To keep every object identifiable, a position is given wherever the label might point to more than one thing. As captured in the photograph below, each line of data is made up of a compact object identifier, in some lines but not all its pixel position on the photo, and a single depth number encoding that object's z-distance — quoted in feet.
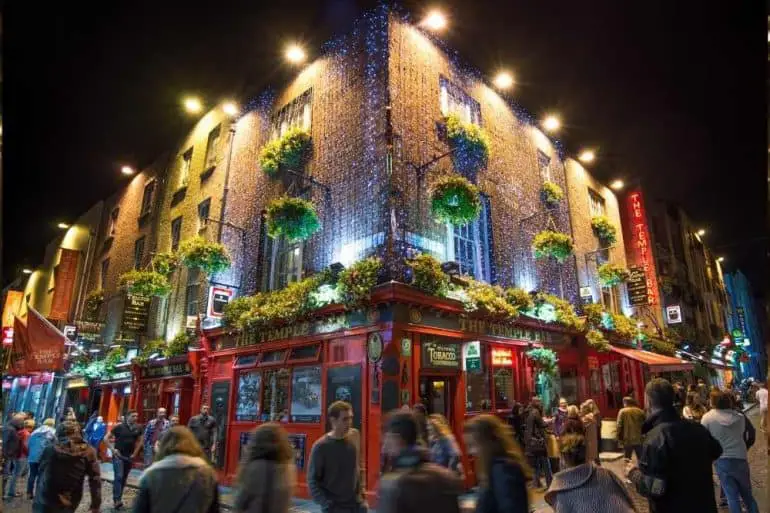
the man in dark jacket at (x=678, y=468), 13.00
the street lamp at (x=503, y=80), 56.85
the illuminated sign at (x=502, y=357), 42.93
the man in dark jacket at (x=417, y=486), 10.24
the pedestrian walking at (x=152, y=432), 45.68
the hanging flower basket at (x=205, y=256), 47.26
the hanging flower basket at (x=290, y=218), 40.14
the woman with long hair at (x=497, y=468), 11.30
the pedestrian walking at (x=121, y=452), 34.27
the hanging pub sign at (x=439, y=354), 36.14
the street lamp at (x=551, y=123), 65.51
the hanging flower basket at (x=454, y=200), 38.88
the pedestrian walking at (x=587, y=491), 10.19
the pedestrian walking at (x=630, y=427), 31.58
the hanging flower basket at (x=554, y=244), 47.96
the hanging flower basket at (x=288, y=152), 48.06
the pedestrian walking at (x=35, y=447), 37.92
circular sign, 33.47
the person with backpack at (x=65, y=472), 18.21
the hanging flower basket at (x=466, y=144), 46.78
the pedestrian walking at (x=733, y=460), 20.59
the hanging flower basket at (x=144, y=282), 50.52
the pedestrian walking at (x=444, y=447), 21.70
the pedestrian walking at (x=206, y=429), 34.89
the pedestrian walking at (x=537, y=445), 34.99
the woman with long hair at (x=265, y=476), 12.51
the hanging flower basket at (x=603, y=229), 71.20
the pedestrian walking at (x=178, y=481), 12.30
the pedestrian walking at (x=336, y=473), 15.34
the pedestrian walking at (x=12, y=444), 38.29
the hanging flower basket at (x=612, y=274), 62.44
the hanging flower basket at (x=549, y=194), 60.39
